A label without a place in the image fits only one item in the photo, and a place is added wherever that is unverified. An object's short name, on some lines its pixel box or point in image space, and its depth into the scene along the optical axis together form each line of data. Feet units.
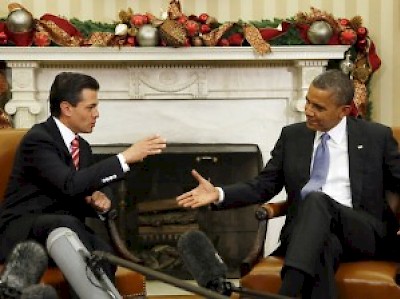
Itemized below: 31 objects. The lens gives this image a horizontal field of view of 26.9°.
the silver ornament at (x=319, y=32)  17.15
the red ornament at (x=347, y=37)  17.34
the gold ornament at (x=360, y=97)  17.46
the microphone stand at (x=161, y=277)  5.07
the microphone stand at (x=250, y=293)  5.29
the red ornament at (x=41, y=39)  16.89
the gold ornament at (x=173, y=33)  16.80
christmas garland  16.88
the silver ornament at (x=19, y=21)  16.58
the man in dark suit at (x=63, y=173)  10.72
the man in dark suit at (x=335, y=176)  10.93
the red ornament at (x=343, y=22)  17.65
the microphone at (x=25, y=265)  6.95
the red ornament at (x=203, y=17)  17.19
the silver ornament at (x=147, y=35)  16.89
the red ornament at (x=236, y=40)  17.21
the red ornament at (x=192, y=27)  16.89
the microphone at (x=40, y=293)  5.44
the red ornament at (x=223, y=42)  17.22
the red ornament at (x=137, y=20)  16.87
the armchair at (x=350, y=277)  10.16
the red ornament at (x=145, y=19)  16.93
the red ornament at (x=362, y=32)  17.63
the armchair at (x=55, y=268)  10.28
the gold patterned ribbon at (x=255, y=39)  17.03
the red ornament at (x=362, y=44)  17.71
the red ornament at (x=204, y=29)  17.20
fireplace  17.22
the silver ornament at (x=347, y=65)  17.63
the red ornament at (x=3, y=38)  16.81
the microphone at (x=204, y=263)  6.40
